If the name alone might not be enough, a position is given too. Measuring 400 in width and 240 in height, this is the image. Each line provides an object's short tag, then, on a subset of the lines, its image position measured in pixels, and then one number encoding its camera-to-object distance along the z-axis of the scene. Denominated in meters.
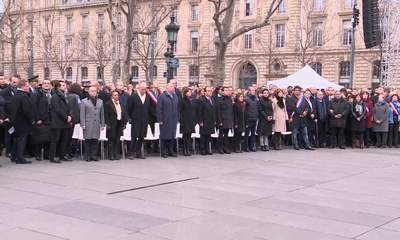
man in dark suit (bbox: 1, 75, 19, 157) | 12.80
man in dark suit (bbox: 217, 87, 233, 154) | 15.75
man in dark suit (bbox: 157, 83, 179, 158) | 14.57
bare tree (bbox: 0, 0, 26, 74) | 32.78
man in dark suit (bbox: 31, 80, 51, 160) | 12.99
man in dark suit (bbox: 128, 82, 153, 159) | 14.27
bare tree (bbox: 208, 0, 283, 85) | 25.54
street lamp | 21.41
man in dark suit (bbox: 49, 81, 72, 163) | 13.02
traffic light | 30.30
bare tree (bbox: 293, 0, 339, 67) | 54.16
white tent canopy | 26.19
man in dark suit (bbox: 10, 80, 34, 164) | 12.52
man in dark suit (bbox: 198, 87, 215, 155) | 15.38
